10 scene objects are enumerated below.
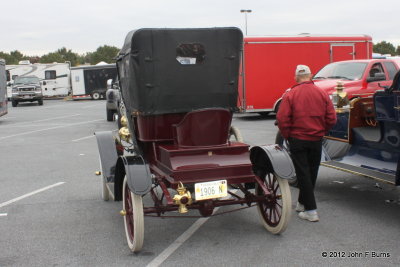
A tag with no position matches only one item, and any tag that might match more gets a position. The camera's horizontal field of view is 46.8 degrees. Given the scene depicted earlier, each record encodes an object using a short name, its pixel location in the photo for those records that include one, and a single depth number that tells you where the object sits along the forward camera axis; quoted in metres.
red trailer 15.57
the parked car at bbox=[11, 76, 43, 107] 30.16
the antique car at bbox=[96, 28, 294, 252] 4.30
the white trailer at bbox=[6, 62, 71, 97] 38.00
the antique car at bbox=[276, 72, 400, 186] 4.88
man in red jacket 4.83
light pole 41.19
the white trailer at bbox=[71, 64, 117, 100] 36.06
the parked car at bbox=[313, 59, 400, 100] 10.86
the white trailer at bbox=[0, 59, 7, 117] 18.16
